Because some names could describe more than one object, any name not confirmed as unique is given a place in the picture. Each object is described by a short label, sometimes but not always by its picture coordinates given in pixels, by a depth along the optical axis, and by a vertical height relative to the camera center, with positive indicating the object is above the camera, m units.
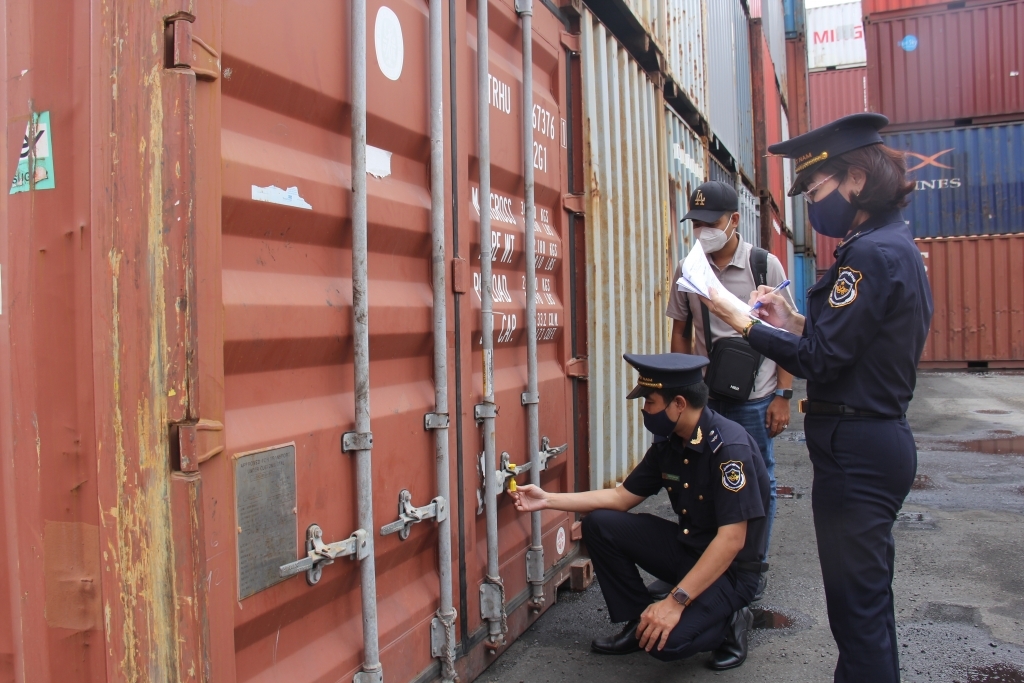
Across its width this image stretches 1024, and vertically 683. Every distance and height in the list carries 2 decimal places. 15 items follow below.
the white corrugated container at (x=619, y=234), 3.85 +0.55
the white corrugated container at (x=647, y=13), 4.50 +1.90
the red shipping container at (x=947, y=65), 14.64 +4.99
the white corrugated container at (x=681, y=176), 5.54 +1.17
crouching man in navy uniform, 2.65 -0.71
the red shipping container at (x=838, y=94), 22.17 +6.68
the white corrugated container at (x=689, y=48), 5.60 +2.18
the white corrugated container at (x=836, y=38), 24.88 +9.26
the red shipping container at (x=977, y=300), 14.38 +0.51
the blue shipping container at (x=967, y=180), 14.62 +2.76
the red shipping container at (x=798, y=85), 17.48 +5.49
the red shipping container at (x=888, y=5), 15.21 +6.27
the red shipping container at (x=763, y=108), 10.09 +3.08
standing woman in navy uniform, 2.08 -0.13
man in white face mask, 3.36 +0.16
